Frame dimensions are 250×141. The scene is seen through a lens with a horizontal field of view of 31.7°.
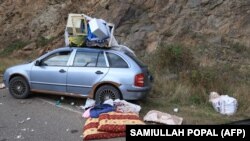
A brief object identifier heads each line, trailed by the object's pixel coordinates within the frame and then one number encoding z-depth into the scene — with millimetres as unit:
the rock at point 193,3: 19500
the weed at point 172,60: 15242
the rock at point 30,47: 20569
